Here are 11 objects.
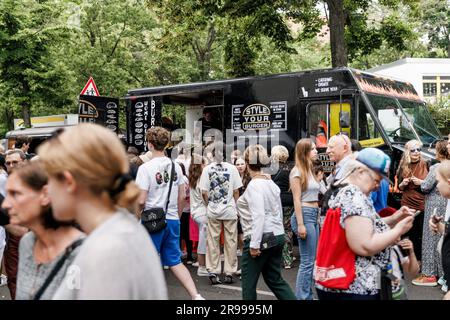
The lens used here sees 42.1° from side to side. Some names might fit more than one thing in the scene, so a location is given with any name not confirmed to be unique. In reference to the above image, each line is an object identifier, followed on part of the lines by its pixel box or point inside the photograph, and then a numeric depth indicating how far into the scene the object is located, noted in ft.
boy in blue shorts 21.16
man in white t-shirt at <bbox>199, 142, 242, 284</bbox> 26.00
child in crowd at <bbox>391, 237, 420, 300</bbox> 11.64
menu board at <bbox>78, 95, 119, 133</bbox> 43.39
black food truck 33.91
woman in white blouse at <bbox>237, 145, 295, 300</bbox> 18.13
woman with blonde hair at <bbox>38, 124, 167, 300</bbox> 6.27
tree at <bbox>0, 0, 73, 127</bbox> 76.32
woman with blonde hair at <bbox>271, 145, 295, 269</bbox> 27.73
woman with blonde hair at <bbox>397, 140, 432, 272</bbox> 28.40
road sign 44.52
